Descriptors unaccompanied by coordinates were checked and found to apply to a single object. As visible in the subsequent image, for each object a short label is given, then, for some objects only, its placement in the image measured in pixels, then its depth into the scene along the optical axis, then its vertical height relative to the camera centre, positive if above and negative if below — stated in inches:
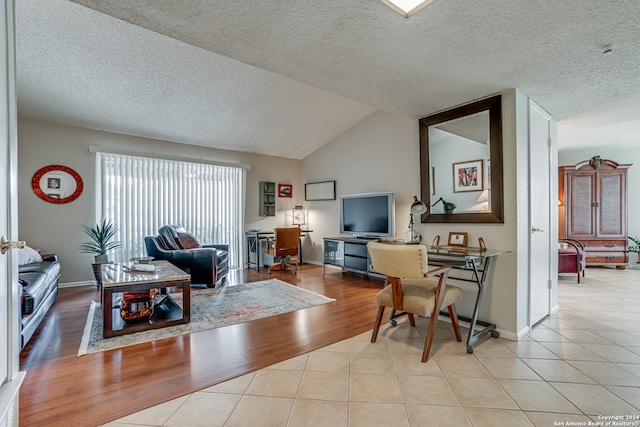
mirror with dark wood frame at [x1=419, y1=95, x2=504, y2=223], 102.3 +18.5
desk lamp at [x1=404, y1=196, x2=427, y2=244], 115.3 +1.9
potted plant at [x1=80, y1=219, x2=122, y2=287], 166.9 -15.6
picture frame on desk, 109.8 -9.8
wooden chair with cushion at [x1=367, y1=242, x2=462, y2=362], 81.6 -23.8
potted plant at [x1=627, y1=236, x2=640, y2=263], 223.1 -26.9
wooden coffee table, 98.8 -25.5
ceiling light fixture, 58.8 +42.0
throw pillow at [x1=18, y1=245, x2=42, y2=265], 133.8 -18.2
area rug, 97.9 -40.8
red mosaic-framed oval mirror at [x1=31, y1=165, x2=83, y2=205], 164.1 +18.6
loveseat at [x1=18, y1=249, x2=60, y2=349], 90.8 -26.4
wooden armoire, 220.2 +2.1
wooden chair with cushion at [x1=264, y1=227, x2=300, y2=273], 207.5 -23.8
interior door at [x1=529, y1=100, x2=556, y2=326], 106.0 -0.5
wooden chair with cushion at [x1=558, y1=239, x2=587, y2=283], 180.4 -30.1
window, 184.5 +11.2
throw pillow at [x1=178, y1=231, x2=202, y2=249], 180.9 -16.0
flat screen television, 182.2 -0.5
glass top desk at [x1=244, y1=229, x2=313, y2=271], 223.5 -22.9
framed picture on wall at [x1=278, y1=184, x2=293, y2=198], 259.4 +21.4
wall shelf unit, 247.9 +13.1
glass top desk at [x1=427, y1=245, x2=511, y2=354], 89.1 -15.6
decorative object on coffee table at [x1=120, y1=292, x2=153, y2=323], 106.9 -33.7
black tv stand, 189.0 -27.0
